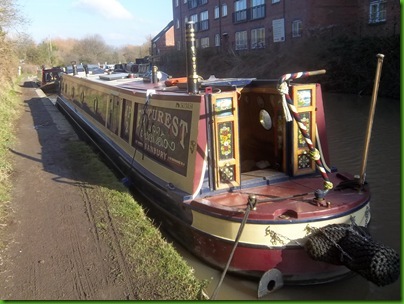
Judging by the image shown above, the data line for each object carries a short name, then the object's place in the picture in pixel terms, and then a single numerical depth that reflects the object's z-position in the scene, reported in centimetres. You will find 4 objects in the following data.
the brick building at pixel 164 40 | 5059
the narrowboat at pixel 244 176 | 427
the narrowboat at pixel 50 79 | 2683
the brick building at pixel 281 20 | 2192
